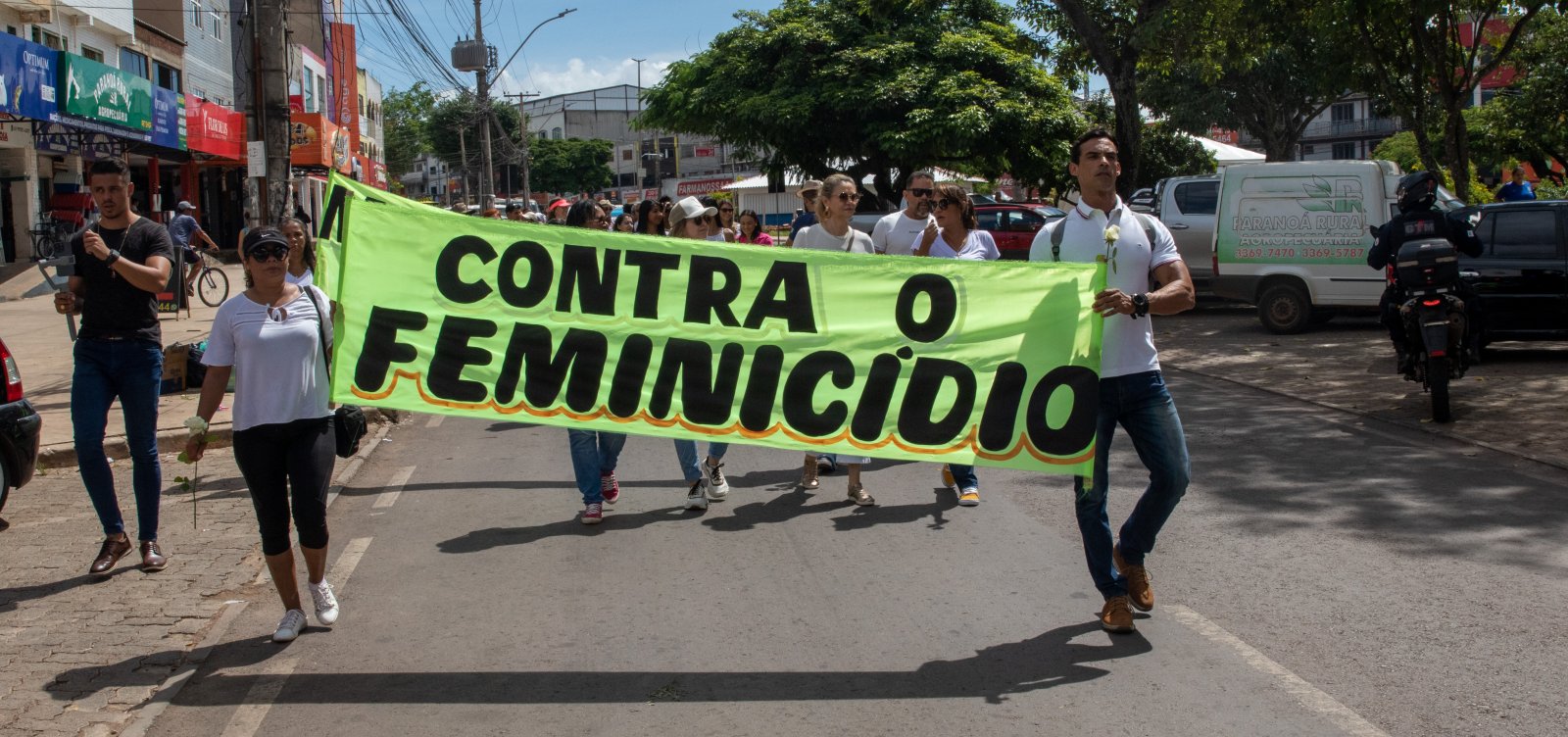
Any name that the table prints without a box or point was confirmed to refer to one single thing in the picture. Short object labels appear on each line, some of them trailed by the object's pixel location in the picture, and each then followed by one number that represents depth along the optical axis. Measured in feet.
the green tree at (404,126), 355.97
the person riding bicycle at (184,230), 66.23
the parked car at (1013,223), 76.74
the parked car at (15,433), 24.53
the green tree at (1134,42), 61.72
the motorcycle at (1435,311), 33.17
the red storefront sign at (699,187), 191.74
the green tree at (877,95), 104.22
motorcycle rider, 34.30
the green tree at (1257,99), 149.18
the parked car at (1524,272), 42.32
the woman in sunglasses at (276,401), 17.53
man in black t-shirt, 21.07
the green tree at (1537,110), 109.09
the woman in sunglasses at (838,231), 26.23
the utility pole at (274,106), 41.16
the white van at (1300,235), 54.24
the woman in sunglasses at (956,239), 26.25
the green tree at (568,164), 359.87
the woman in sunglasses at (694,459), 26.02
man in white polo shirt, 17.04
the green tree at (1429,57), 59.36
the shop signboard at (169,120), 96.72
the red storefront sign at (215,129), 106.73
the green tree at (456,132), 340.80
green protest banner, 18.25
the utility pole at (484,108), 133.69
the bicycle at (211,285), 77.41
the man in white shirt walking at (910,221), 27.58
